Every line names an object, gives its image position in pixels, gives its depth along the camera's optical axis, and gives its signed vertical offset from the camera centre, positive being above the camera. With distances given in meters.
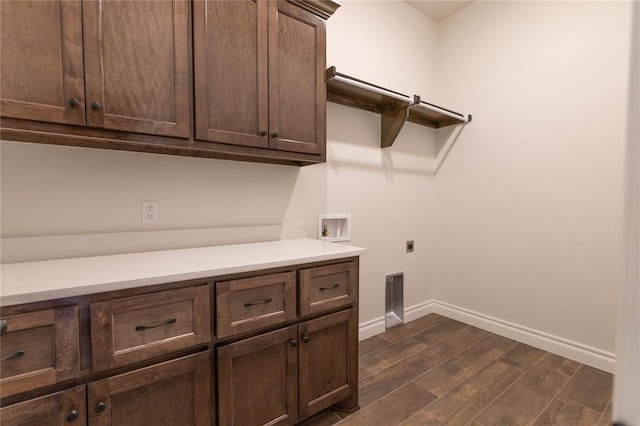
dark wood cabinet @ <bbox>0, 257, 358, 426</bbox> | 0.87 -0.55
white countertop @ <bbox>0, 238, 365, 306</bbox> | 0.90 -0.25
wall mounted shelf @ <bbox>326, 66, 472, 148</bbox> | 1.95 +0.78
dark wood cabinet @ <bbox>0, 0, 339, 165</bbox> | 1.02 +0.54
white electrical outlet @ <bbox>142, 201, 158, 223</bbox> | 1.51 -0.04
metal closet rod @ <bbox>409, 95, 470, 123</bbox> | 2.25 +0.77
